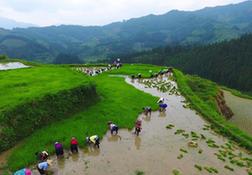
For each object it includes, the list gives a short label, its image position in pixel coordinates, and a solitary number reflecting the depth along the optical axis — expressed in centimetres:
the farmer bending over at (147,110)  3716
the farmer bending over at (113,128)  2917
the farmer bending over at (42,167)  2062
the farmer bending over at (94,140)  2590
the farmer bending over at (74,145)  2451
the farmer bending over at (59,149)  2362
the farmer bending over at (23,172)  1940
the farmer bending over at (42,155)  2270
